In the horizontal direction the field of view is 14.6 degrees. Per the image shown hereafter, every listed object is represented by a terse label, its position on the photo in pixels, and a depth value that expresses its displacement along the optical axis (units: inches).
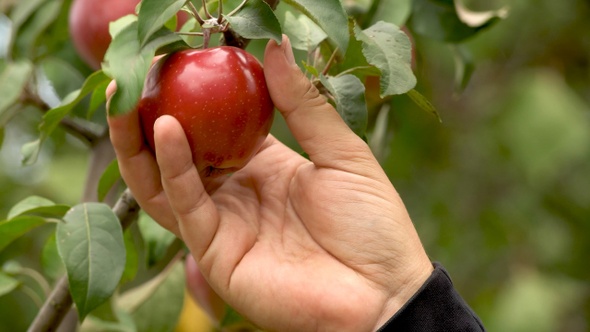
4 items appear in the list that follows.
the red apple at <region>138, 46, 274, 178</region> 43.4
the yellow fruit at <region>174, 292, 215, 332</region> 59.1
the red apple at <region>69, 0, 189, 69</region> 53.7
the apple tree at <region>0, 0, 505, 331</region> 43.1
